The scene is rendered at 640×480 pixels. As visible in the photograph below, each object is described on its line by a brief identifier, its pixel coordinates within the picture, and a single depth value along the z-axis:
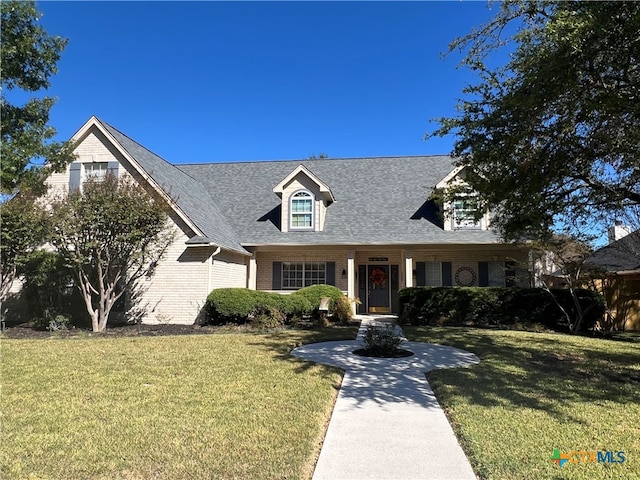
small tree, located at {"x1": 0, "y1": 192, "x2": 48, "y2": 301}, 12.73
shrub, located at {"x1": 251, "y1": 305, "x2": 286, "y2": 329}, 14.22
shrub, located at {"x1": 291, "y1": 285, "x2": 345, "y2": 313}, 16.03
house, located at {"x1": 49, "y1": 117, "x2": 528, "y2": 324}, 15.52
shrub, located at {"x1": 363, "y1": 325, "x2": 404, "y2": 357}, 9.44
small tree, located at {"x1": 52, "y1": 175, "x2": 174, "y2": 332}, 12.74
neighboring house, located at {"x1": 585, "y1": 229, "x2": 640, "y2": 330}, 17.11
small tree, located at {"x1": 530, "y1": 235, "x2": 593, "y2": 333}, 14.29
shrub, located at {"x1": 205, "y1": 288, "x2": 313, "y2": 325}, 14.49
